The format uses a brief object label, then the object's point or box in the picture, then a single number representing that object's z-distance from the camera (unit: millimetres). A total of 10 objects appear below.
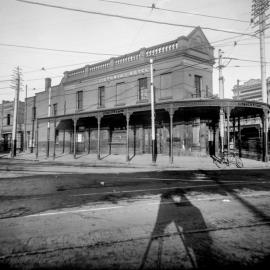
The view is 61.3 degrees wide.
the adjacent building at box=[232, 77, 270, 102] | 41984
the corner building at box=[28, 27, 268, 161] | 19672
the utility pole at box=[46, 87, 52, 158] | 25703
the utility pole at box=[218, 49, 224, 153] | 18438
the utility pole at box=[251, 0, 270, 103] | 19422
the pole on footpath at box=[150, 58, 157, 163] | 17453
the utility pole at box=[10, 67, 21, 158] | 28169
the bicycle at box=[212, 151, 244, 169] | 16469
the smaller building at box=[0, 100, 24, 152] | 40869
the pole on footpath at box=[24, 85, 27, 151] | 34100
